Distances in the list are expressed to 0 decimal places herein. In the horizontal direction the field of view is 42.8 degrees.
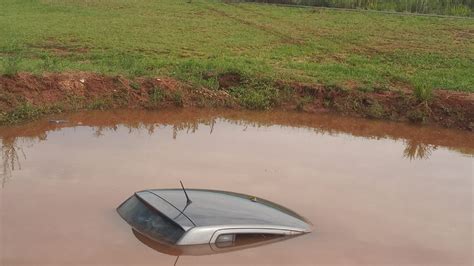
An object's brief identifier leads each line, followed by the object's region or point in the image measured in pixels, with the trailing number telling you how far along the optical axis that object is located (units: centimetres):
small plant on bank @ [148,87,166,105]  1198
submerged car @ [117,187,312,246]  602
